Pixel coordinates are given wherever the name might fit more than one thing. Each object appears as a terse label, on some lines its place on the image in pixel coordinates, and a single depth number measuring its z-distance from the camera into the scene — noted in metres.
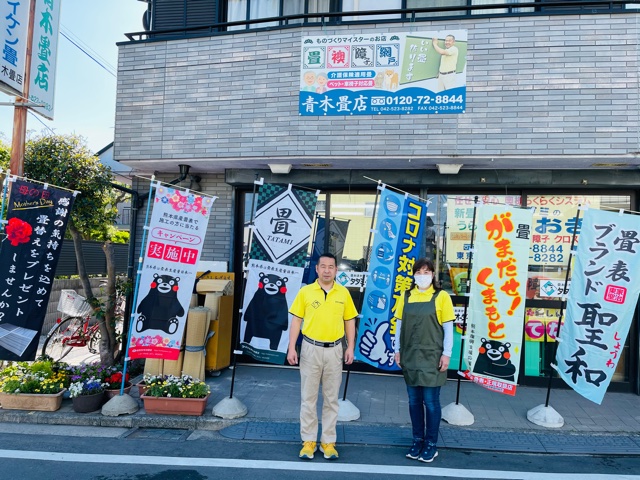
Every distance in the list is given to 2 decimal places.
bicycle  8.73
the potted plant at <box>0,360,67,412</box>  5.85
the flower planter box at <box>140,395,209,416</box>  5.75
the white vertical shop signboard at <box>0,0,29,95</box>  5.90
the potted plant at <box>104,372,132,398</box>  6.17
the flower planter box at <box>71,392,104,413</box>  5.81
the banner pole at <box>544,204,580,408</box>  5.78
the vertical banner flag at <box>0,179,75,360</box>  5.73
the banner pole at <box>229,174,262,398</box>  6.00
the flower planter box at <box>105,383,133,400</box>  6.16
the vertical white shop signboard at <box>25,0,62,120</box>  6.46
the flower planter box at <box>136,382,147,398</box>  6.12
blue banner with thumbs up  6.00
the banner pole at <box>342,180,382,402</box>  6.16
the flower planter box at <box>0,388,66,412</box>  5.84
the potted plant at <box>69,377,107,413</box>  5.81
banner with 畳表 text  5.46
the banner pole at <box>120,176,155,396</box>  5.75
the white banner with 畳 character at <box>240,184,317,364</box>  6.01
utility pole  6.30
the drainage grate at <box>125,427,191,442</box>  5.38
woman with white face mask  4.75
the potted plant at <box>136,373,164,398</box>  6.07
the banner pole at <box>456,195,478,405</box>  5.79
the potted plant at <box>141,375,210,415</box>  5.76
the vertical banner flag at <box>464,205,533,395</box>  5.59
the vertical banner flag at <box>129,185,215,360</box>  5.78
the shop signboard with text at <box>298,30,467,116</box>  6.81
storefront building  6.55
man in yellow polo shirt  4.82
